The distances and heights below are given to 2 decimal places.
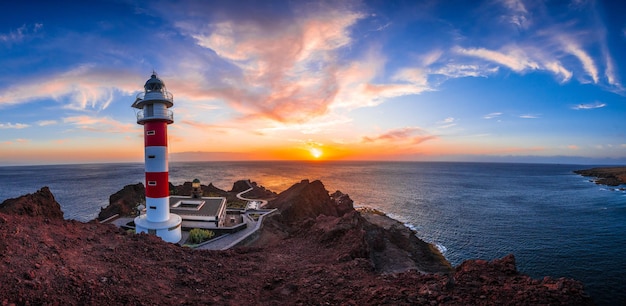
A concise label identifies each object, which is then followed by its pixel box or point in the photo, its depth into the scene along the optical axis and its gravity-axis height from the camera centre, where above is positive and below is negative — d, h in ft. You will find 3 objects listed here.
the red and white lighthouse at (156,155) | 68.49 +1.03
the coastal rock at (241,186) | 191.22 -19.51
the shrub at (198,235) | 73.71 -20.60
